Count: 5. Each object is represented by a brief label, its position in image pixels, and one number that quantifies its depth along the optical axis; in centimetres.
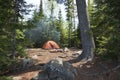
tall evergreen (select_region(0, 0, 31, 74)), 205
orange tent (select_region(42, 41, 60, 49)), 883
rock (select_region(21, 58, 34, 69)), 458
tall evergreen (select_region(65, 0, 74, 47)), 1286
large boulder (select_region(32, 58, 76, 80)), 353
